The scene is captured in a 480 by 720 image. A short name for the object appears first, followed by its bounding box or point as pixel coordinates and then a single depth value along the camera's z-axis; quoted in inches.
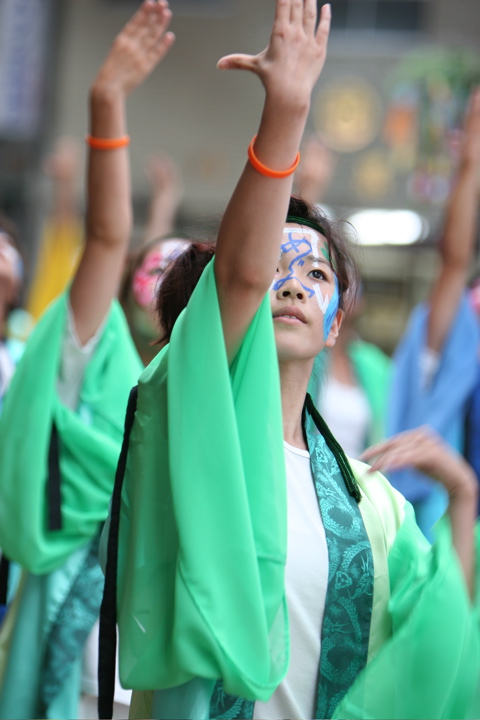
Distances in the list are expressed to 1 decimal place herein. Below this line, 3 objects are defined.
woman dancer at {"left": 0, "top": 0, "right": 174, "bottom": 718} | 178.7
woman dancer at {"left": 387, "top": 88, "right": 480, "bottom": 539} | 243.6
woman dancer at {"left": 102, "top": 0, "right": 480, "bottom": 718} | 99.2
